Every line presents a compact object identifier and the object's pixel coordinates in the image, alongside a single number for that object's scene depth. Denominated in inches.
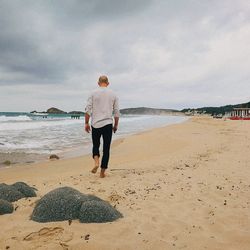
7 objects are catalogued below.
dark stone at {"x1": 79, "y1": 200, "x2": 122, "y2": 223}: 156.5
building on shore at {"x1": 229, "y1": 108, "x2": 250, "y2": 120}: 3609.5
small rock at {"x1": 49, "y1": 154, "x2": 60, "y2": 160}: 439.0
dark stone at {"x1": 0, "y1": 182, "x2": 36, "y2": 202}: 194.1
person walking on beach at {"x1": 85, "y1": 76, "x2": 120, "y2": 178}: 262.7
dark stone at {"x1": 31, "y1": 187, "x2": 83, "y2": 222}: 159.3
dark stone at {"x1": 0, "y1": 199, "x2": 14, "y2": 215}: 170.6
